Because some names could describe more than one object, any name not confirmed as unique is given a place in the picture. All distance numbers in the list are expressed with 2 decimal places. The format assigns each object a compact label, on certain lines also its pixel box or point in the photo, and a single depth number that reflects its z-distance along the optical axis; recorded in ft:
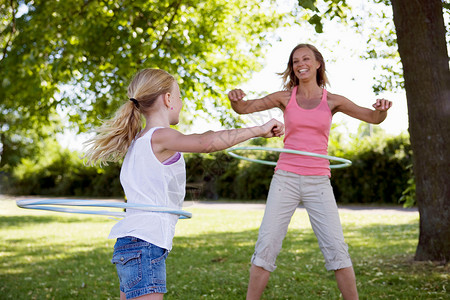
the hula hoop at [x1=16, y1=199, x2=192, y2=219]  8.66
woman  12.70
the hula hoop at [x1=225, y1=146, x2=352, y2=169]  12.25
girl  8.50
